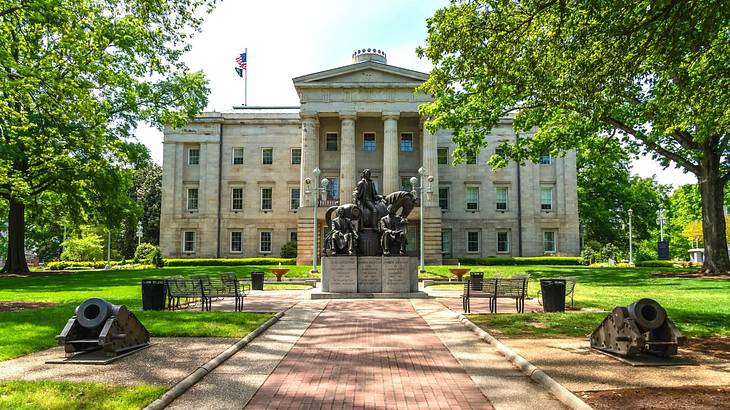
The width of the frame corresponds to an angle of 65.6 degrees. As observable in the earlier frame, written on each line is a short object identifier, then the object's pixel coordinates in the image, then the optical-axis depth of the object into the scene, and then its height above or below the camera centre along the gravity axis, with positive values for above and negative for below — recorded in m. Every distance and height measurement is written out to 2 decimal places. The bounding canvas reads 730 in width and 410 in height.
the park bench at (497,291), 15.46 -1.25
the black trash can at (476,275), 22.40 -1.23
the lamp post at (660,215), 54.47 +3.39
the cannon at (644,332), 8.49 -1.31
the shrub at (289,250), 52.50 -0.47
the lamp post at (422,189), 34.01 +4.45
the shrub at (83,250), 54.91 -0.54
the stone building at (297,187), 54.47 +5.81
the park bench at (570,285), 16.28 -1.16
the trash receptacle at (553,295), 15.03 -1.31
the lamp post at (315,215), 33.81 +1.80
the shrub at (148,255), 46.56 -0.94
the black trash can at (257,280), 24.52 -1.53
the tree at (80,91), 18.91 +6.79
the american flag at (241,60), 56.69 +18.49
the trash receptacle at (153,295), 15.42 -1.37
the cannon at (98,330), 8.73 -1.35
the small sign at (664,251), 48.50 -0.44
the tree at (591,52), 11.12 +4.31
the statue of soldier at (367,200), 21.00 +1.71
